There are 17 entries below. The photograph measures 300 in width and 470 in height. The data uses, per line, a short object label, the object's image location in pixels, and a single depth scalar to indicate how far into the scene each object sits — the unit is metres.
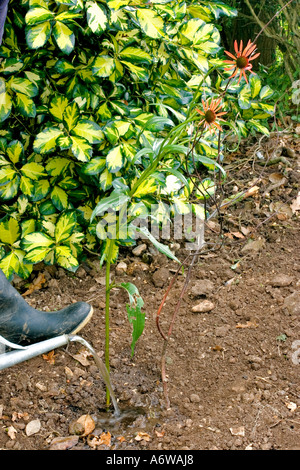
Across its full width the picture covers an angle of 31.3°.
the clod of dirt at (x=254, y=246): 2.47
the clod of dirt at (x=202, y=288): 2.22
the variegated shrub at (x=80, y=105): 2.00
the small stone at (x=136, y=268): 2.38
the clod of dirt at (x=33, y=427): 1.67
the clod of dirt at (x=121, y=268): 2.38
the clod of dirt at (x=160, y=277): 2.31
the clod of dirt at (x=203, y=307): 2.14
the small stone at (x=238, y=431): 1.65
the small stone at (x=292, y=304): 2.09
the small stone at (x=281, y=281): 2.23
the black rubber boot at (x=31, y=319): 1.93
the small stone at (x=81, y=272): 2.37
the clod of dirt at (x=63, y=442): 1.62
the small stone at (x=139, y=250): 2.47
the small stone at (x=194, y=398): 1.78
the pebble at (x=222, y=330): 2.02
